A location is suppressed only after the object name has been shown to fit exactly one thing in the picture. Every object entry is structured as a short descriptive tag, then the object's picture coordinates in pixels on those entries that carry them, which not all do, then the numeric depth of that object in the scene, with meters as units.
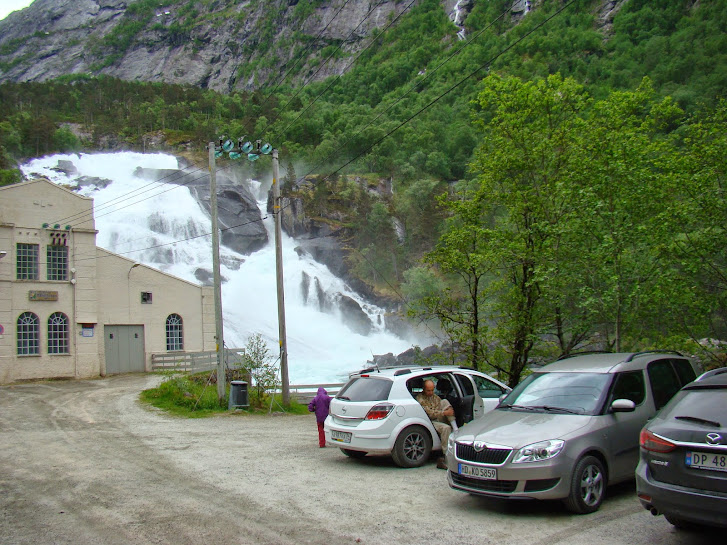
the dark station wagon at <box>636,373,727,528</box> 4.85
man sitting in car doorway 9.47
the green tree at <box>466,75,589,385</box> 14.03
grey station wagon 6.44
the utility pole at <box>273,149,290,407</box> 18.77
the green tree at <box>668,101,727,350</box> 11.33
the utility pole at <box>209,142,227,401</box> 18.81
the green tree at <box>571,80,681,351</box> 11.46
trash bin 18.39
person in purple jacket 12.09
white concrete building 26.70
